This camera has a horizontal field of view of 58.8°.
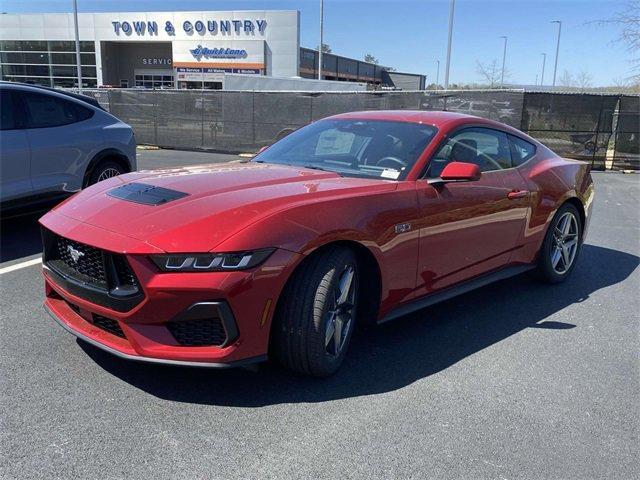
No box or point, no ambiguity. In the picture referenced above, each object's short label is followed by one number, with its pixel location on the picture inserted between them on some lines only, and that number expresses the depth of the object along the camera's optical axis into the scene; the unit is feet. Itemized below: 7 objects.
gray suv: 19.25
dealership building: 144.87
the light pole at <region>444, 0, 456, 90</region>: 93.04
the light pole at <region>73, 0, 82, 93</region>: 104.94
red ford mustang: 8.99
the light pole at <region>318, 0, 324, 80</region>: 118.33
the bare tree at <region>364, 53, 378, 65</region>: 448.29
